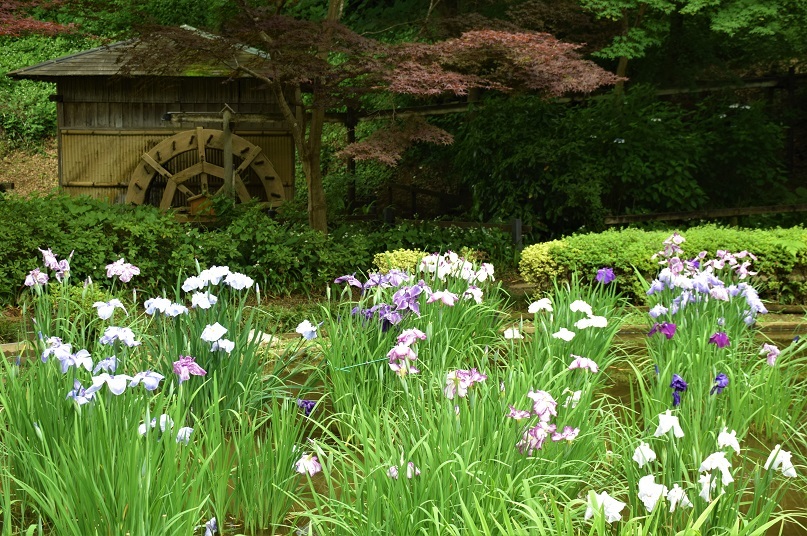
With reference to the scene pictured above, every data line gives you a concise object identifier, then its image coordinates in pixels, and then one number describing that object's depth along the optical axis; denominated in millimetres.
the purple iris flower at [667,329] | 3912
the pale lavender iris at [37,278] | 4219
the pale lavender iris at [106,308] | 3691
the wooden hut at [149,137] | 15602
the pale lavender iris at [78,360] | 3117
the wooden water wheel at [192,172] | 15539
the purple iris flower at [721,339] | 3701
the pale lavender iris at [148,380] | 3037
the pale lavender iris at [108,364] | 3203
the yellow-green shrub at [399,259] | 8891
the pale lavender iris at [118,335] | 3354
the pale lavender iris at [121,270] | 4305
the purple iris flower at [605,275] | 4836
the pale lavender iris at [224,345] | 3731
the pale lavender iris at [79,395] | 2982
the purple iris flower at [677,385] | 3090
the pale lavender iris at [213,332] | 3732
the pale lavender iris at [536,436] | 3001
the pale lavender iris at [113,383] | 2916
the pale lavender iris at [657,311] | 4293
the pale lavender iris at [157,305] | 3820
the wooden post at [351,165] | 13898
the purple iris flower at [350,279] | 4434
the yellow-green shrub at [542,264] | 8695
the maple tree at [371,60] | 9383
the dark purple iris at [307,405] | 3658
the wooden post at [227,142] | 12966
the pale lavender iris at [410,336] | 3471
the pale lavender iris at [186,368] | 3338
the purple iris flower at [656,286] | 4633
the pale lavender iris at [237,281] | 4082
